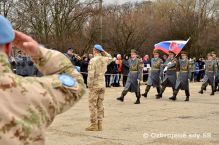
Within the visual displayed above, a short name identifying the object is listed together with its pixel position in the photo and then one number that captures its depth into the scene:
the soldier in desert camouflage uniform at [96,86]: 9.38
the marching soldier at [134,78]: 14.62
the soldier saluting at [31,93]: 2.02
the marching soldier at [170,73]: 16.36
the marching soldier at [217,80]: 19.97
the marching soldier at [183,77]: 16.00
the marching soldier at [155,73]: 16.86
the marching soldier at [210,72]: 18.62
